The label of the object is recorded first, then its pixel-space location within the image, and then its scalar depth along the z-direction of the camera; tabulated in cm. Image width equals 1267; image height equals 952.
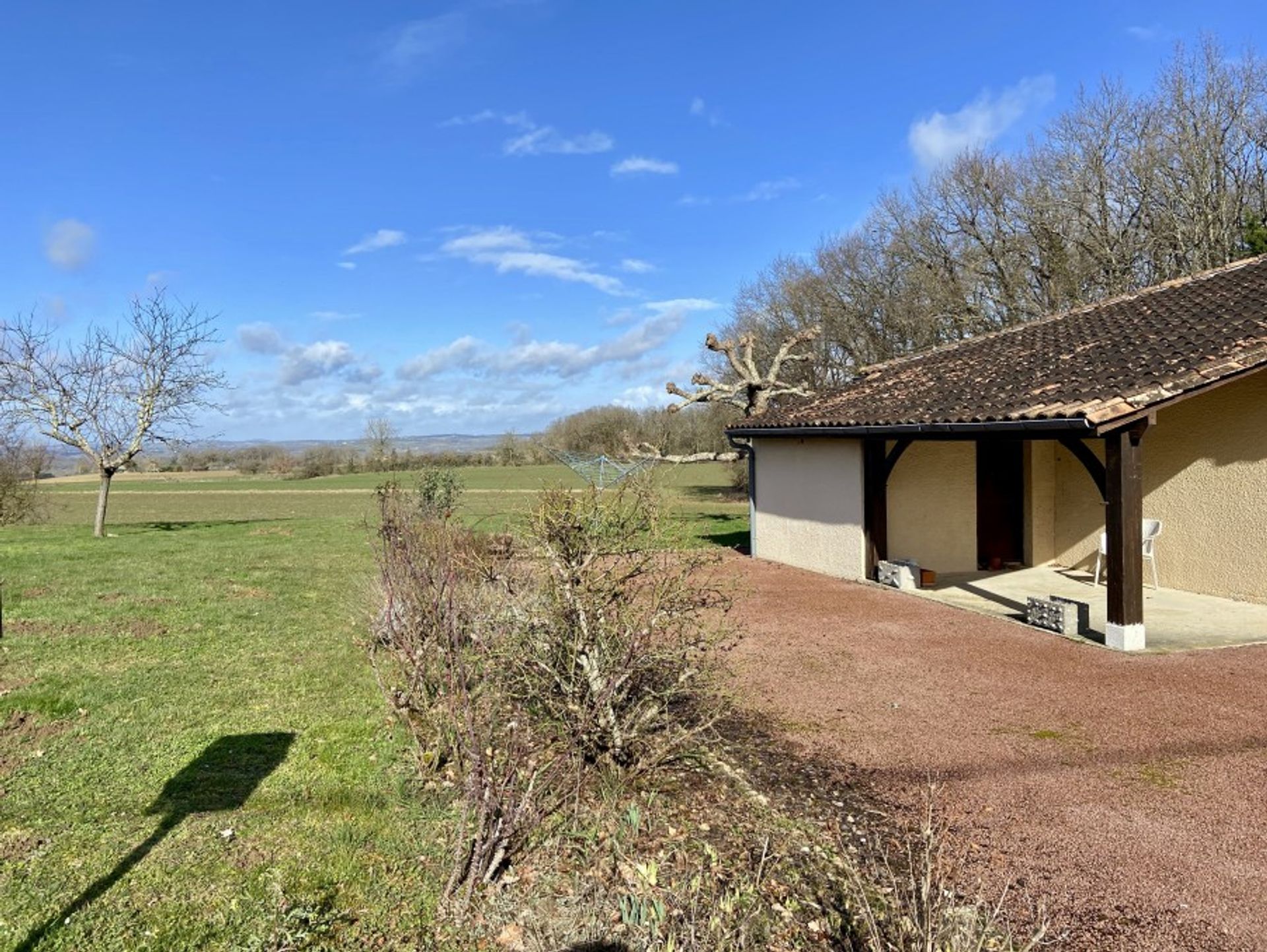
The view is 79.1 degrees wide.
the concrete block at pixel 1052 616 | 772
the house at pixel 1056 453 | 715
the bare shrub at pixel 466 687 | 333
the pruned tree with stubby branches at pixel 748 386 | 2047
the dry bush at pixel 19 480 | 1942
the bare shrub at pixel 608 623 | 407
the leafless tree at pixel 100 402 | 1730
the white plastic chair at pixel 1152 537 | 956
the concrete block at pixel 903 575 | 1061
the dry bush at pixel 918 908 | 252
